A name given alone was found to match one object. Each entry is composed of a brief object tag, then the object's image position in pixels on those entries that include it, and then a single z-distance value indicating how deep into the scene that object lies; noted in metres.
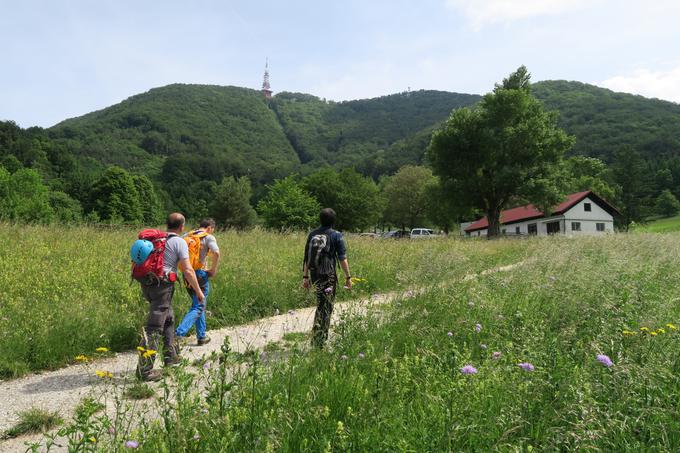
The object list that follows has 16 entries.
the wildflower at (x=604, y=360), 2.74
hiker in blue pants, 6.20
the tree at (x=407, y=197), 69.75
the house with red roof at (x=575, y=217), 51.03
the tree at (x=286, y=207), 44.12
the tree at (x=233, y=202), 69.25
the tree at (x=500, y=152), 32.56
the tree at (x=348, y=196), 58.22
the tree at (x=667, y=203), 78.94
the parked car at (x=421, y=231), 51.56
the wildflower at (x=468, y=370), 2.48
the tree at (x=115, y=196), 65.50
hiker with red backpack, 4.95
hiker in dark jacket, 5.55
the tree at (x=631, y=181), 71.31
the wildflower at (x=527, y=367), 2.74
